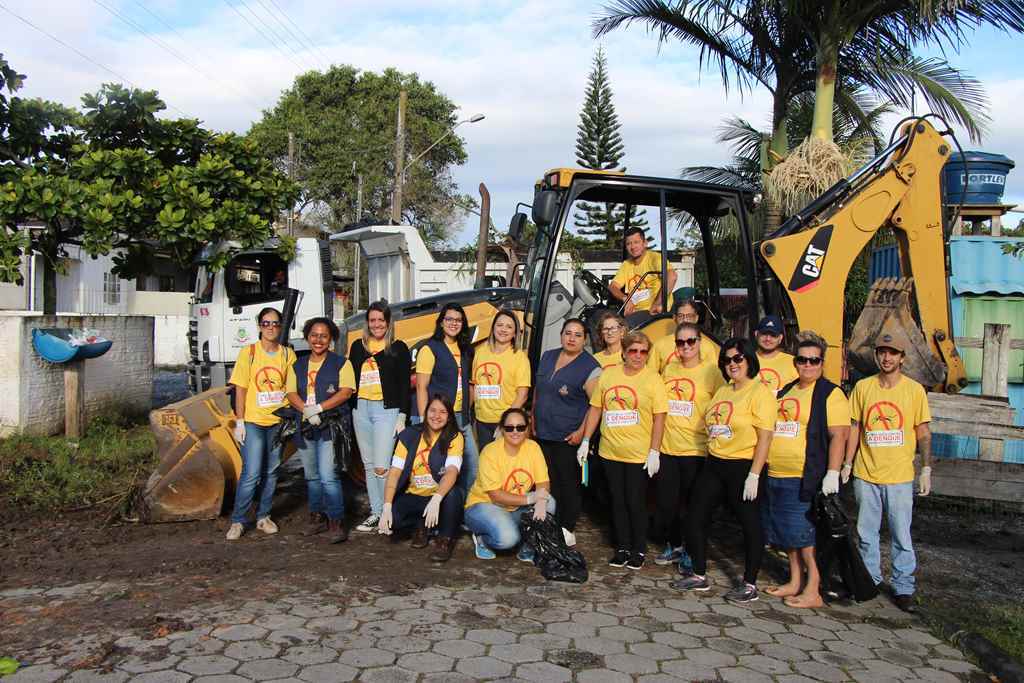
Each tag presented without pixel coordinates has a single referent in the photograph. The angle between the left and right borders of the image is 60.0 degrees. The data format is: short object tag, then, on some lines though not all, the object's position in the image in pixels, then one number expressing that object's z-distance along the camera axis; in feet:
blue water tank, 33.40
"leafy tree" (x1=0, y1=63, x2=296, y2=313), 35.09
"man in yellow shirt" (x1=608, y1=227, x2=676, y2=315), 23.97
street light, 79.71
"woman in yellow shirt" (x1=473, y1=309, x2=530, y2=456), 21.09
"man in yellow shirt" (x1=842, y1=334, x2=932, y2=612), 17.67
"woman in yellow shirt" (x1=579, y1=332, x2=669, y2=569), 19.31
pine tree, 99.60
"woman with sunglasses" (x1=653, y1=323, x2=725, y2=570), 19.24
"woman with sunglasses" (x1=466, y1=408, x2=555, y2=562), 19.97
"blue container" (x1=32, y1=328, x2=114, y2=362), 33.88
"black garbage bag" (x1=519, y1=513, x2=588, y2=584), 18.76
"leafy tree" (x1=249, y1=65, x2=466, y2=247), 125.29
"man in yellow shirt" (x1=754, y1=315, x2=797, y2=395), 18.97
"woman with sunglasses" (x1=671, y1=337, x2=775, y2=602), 17.46
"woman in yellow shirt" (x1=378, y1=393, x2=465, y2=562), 20.24
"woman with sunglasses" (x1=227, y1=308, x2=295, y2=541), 21.30
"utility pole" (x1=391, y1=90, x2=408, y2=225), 80.02
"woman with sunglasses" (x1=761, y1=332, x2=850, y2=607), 17.51
